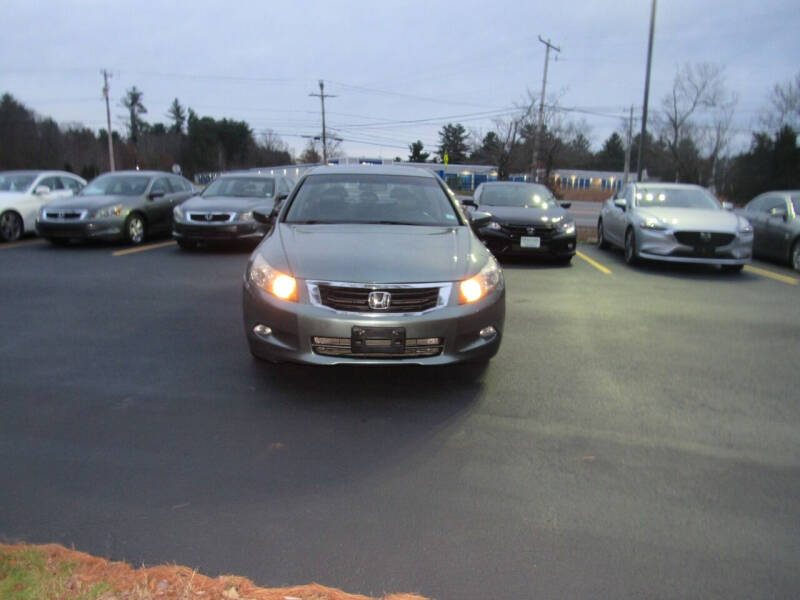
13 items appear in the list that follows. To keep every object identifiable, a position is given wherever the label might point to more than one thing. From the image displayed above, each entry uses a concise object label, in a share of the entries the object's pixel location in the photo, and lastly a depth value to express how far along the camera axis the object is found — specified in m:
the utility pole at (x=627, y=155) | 51.08
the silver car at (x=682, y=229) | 9.82
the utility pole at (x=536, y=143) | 30.05
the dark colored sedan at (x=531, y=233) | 10.54
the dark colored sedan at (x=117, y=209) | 11.48
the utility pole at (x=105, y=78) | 54.69
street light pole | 19.09
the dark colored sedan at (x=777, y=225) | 10.98
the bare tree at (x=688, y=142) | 47.72
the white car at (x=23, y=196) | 12.50
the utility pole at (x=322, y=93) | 59.41
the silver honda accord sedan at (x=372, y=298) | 3.97
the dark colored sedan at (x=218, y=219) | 11.19
